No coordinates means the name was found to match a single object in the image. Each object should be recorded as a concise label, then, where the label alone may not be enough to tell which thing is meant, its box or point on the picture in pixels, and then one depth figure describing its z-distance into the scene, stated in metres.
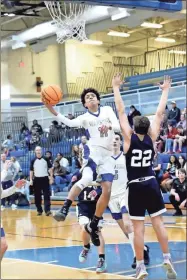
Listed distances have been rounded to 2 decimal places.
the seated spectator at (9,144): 18.84
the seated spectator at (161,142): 11.54
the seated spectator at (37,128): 15.06
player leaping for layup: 5.90
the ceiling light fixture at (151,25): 28.12
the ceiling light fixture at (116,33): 30.57
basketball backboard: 9.32
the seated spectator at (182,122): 12.79
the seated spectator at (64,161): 11.98
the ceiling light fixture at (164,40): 33.41
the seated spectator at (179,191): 13.78
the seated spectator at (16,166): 15.48
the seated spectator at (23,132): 18.69
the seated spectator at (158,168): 11.78
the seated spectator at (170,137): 12.44
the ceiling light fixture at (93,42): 28.39
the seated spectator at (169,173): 13.15
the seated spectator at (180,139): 12.91
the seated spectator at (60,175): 12.31
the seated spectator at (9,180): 15.21
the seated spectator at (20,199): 20.19
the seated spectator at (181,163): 13.42
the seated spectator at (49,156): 12.53
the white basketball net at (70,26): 7.51
